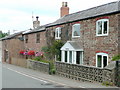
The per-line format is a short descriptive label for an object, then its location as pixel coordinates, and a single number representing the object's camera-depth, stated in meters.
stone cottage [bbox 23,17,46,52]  28.37
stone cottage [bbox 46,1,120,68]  16.19
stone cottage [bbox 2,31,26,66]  36.78
